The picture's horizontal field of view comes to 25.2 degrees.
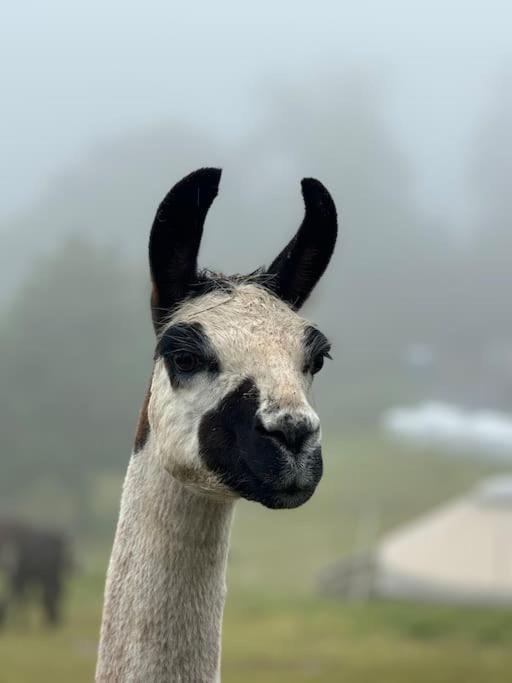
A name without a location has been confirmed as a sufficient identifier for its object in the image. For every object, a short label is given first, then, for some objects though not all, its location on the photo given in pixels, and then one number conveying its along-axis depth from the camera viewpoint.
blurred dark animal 19.92
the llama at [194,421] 3.19
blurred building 23.91
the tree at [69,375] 32.06
